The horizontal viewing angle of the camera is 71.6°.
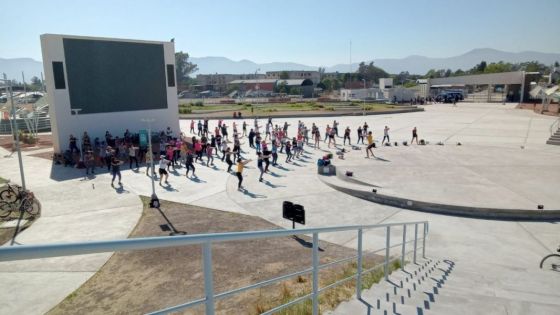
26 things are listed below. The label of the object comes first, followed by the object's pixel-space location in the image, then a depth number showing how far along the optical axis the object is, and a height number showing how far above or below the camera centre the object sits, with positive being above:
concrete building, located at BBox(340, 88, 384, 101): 83.28 -0.43
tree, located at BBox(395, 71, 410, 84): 171.19 +5.30
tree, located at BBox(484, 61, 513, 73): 127.04 +7.42
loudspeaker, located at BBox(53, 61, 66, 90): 24.52 +1.34
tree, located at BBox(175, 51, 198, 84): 185.88 +13.70
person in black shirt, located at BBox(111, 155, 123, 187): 17.77 -3.21
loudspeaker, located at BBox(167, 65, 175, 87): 30.42 +1.45
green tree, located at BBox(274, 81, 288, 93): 116.06 +1.56
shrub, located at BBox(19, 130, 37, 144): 31.25 -3.37
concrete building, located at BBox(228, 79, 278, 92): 122.69 +2.84
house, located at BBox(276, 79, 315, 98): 110.75 +1.95
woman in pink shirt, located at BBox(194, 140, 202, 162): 22.89 -3.24
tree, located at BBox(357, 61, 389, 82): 175.89 +8.85
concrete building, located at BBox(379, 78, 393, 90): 96.62 +2.11
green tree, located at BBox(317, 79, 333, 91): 136.74 +3.02
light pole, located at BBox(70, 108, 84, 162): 22.94 -1.25
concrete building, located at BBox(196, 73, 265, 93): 165.12 +6.83
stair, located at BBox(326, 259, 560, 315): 4.98 -3.19
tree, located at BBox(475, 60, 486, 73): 144.23 +8.77
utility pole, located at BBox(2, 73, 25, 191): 15.44 +0.04
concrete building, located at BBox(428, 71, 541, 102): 70.44 +1.64
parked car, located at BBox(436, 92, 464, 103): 76.94 -1.24
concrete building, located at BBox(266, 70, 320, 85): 161.18 +7.79
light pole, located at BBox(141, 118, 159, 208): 14.67 -4.00
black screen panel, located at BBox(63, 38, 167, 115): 25.52 +1.42
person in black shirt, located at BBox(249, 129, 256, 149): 27.59 -3.17
